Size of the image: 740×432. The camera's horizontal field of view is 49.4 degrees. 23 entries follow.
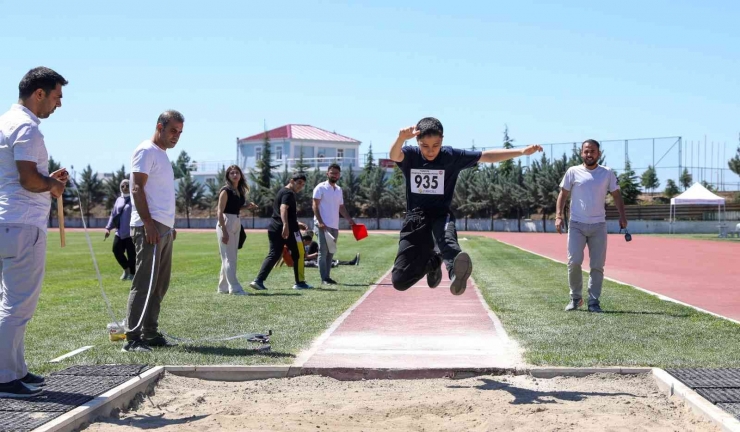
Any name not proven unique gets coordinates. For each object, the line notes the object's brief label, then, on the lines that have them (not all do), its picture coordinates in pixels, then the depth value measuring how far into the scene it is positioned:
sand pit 5.01
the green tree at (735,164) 68.69
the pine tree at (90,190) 91.50
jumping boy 6.99
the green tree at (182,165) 100.88
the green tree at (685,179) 71.19
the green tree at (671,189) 71.38
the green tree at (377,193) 82.25
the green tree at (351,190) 84.69
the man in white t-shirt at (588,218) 10.84
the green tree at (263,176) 85.38
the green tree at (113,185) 90.69
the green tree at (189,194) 87.31
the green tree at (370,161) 94.57
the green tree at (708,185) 73.25
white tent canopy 48.44
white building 107.56
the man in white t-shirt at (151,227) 7.36
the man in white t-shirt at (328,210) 14.73
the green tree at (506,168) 81.84
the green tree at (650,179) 71.81
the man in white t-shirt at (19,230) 5.40
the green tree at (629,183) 72.06
